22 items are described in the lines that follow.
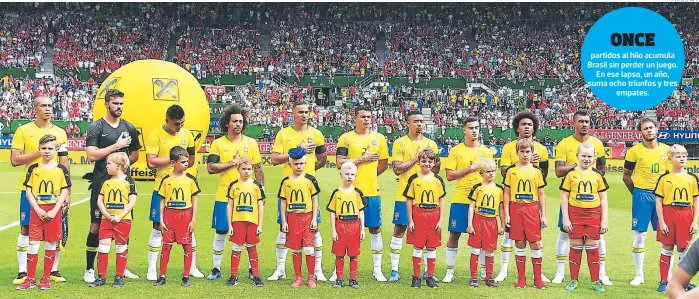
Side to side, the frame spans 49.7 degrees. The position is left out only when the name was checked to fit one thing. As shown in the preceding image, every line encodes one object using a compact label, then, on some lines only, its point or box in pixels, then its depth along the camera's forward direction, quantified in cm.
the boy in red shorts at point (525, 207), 895
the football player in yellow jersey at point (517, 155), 939
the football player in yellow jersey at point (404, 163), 944
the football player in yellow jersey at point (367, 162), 949
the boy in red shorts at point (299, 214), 901
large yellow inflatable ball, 1412
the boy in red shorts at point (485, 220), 906
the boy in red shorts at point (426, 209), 906
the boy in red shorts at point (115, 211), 867
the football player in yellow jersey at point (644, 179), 959
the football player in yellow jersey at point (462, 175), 934
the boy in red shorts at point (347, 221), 891
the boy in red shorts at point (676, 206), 891
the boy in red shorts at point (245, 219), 902
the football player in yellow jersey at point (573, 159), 928
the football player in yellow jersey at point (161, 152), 920
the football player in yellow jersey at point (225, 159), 932
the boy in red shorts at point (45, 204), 851
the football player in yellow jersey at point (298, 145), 942
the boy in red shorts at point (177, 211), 893
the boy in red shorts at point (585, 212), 891
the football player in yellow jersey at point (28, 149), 877
